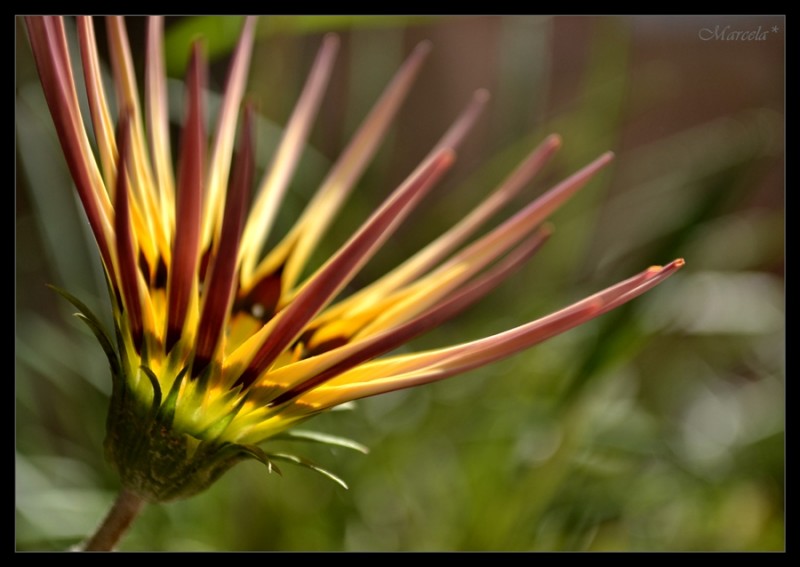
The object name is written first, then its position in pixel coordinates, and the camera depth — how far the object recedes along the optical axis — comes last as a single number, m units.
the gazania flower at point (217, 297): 0.33
